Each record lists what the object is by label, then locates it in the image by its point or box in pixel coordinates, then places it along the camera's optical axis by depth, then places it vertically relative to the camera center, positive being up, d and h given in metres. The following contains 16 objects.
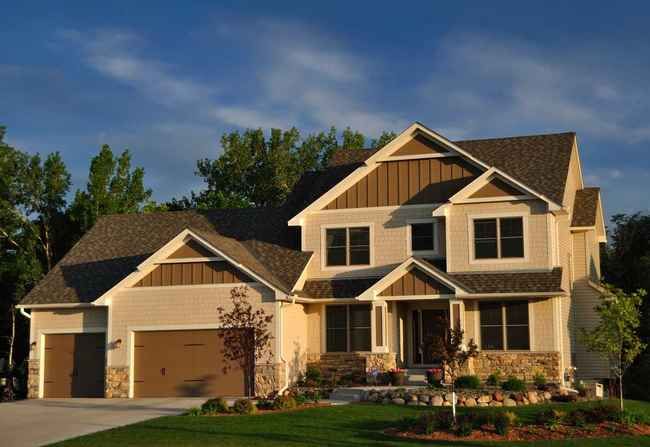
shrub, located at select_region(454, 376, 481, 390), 24.83 -1.29
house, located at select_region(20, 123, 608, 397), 27.30 +1.70
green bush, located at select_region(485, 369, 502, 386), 25.80 -1.28
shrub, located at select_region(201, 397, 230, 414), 21.27 -1.71
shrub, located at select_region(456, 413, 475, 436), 17.58 -1.79
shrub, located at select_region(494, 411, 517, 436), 17.60 -1.75
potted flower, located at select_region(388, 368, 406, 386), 26.66 -1.23
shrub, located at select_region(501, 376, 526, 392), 24.62 -1.37
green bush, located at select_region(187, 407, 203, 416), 21.11 -1.81
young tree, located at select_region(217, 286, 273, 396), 23.30 +0.05
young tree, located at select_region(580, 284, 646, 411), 21.64 +0.21
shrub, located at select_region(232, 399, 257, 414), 21.39 -1.72
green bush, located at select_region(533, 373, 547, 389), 25.70 -1.29
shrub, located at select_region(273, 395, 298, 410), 21.94 -1.66
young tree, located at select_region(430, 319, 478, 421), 19.91 -0.30
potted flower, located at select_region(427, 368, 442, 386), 25.12 -1.17
